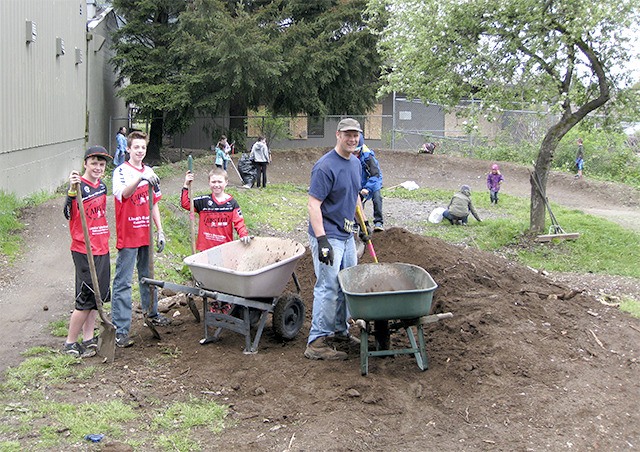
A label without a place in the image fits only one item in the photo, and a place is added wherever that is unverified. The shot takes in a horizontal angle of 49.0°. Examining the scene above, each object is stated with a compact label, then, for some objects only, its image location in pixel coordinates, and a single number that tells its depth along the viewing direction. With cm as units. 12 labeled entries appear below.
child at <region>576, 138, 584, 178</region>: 2327
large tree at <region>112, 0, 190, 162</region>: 2472
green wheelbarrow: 530
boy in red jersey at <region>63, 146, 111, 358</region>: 586
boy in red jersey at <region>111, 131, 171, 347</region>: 604
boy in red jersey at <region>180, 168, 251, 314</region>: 673
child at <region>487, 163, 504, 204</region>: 1905
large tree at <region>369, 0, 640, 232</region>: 1140
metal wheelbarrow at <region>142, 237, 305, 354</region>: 599
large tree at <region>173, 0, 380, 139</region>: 2298
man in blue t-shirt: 582
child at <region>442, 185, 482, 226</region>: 1506
